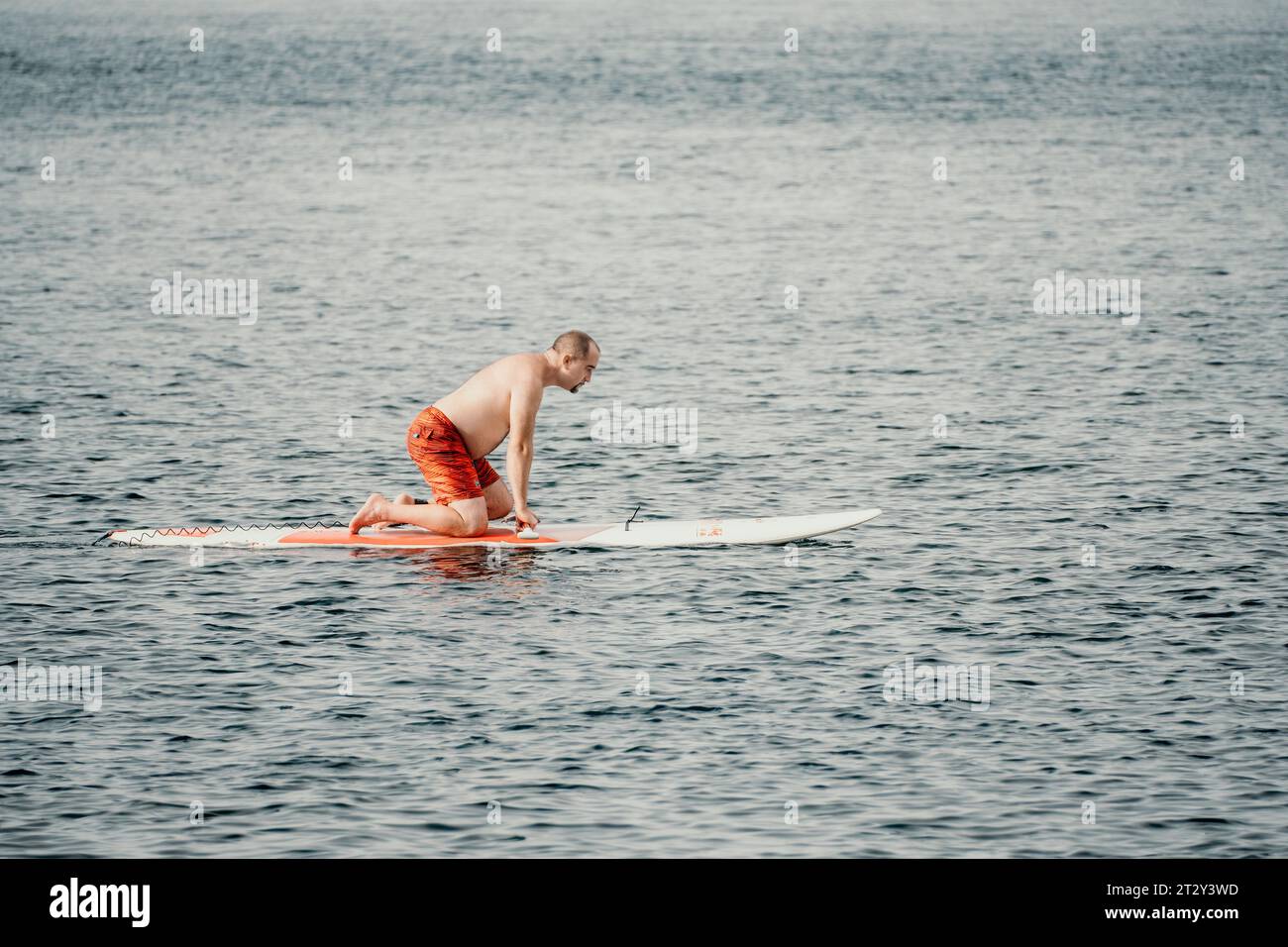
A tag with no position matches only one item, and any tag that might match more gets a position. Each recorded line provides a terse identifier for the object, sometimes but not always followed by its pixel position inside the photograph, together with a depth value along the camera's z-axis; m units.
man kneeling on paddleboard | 17.72
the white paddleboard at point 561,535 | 18.86
